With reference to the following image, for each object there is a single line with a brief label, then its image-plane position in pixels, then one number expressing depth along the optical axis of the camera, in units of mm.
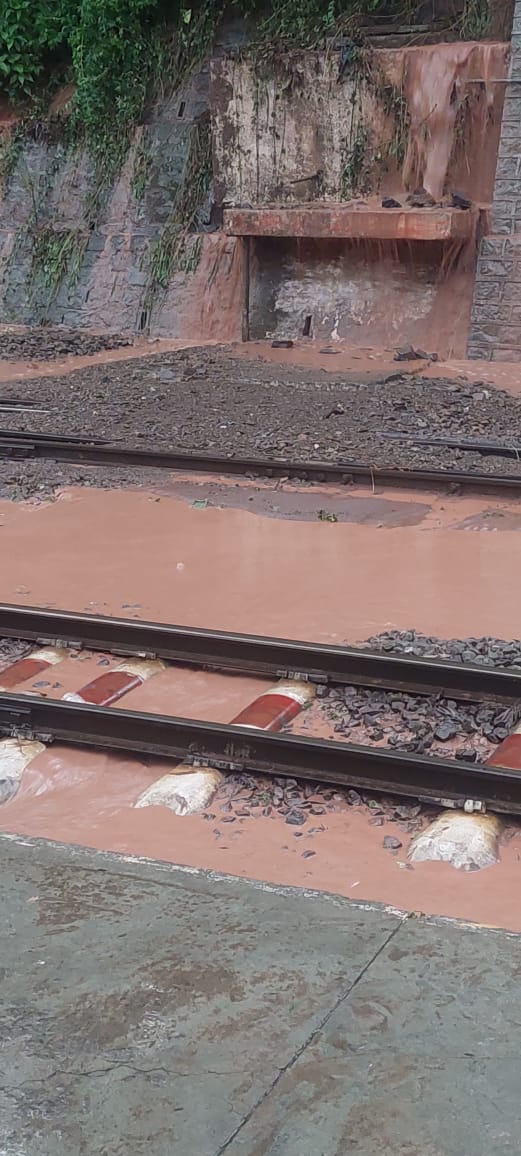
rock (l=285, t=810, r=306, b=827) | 4230
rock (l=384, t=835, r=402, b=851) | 4023
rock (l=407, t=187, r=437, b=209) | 15727
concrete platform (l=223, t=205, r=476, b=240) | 15047
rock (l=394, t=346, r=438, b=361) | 15195
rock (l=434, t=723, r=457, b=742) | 4770
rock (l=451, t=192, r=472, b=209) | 15414
